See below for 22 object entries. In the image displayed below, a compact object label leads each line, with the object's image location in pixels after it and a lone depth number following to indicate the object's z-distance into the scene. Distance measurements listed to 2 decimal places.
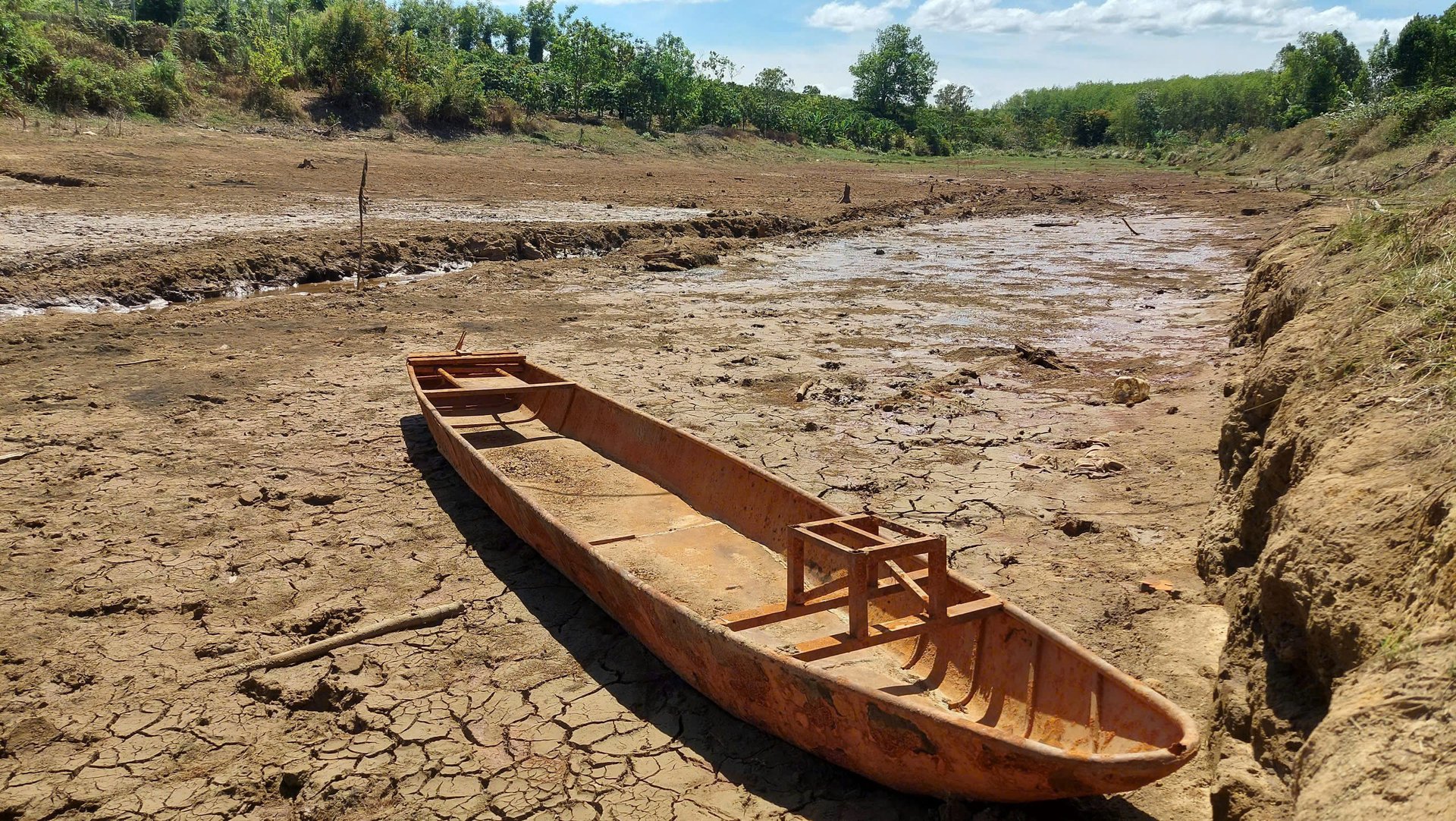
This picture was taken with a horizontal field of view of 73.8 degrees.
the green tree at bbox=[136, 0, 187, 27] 38.28
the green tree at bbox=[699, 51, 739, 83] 54.41
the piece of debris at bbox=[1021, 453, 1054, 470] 6.80
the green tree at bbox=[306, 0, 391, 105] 29.03
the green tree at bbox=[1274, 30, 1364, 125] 45.91
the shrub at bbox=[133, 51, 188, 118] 22.86
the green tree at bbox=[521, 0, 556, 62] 66.38
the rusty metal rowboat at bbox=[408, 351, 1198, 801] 3.04
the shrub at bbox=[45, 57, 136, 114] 21.22
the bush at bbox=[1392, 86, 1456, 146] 25.61
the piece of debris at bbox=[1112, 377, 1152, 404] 8.20
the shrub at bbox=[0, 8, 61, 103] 20.30
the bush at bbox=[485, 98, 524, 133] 31.69
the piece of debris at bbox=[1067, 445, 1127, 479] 6.62
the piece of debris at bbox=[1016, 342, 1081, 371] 9.52
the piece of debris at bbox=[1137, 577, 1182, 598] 4.90
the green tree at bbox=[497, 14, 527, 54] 67.06
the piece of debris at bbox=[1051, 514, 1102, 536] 5.72
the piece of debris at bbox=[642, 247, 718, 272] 14.80
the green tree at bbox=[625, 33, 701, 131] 40.00
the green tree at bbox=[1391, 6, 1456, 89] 33.59
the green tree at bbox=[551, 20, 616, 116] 38.56
